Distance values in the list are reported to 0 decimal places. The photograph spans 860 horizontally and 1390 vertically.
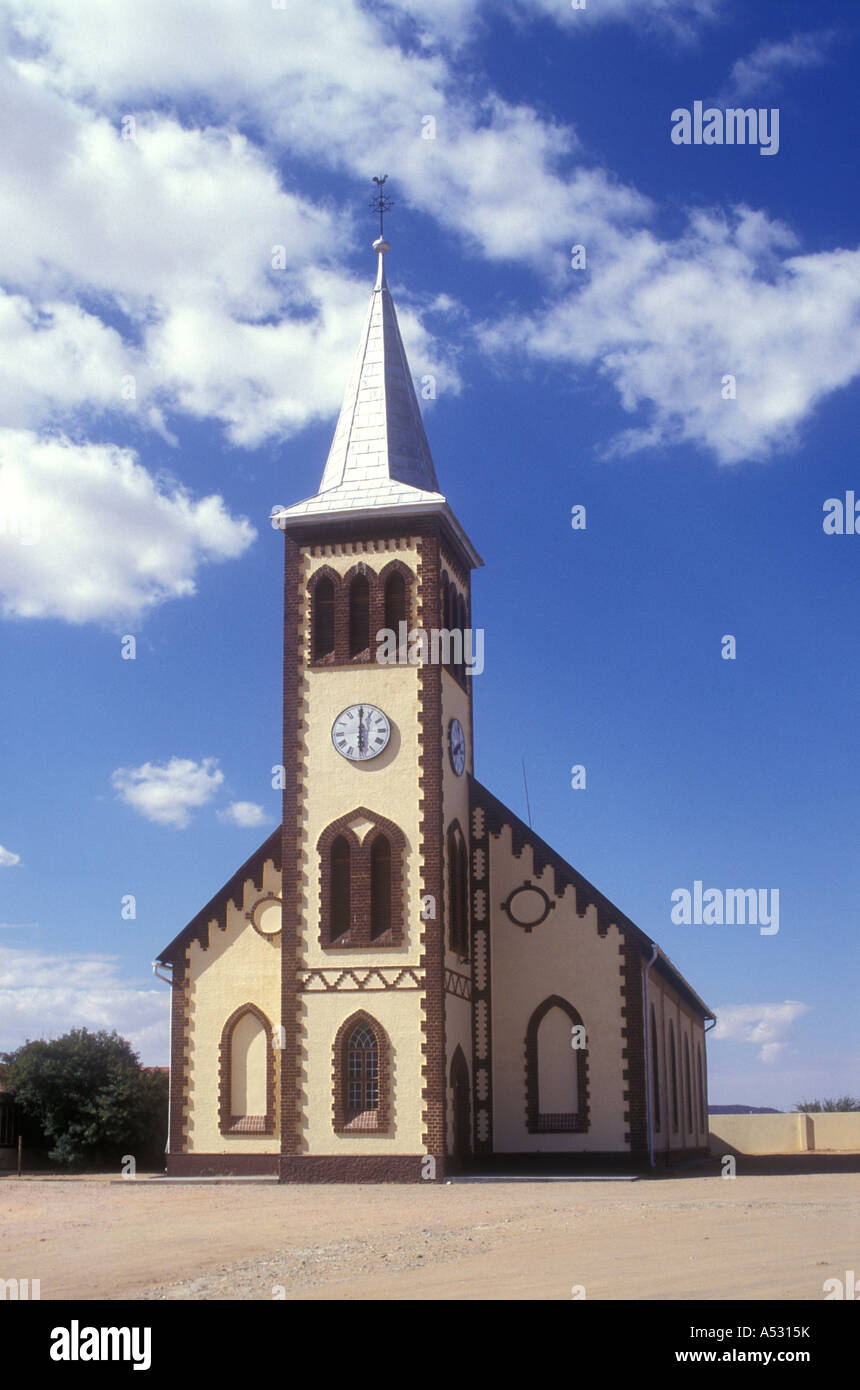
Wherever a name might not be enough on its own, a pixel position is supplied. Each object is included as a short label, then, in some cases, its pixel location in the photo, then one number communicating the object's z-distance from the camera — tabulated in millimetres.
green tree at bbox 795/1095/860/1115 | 85812
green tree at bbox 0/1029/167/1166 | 41750
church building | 34281
